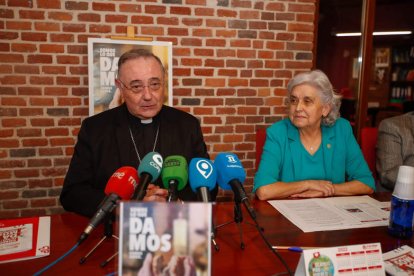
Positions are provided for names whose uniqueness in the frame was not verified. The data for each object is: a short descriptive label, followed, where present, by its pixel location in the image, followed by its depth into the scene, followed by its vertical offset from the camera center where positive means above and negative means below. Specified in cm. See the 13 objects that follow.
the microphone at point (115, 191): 82 -28
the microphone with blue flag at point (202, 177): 97 -25
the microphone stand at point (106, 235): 107 -50
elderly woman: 199 -30
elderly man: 164 -25
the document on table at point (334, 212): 139 -51
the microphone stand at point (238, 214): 103 -40
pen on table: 117 -52
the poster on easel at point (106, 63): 257 +18
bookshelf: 653 +39
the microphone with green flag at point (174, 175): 104 -25
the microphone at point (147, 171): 88 -23
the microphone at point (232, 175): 98 -26
